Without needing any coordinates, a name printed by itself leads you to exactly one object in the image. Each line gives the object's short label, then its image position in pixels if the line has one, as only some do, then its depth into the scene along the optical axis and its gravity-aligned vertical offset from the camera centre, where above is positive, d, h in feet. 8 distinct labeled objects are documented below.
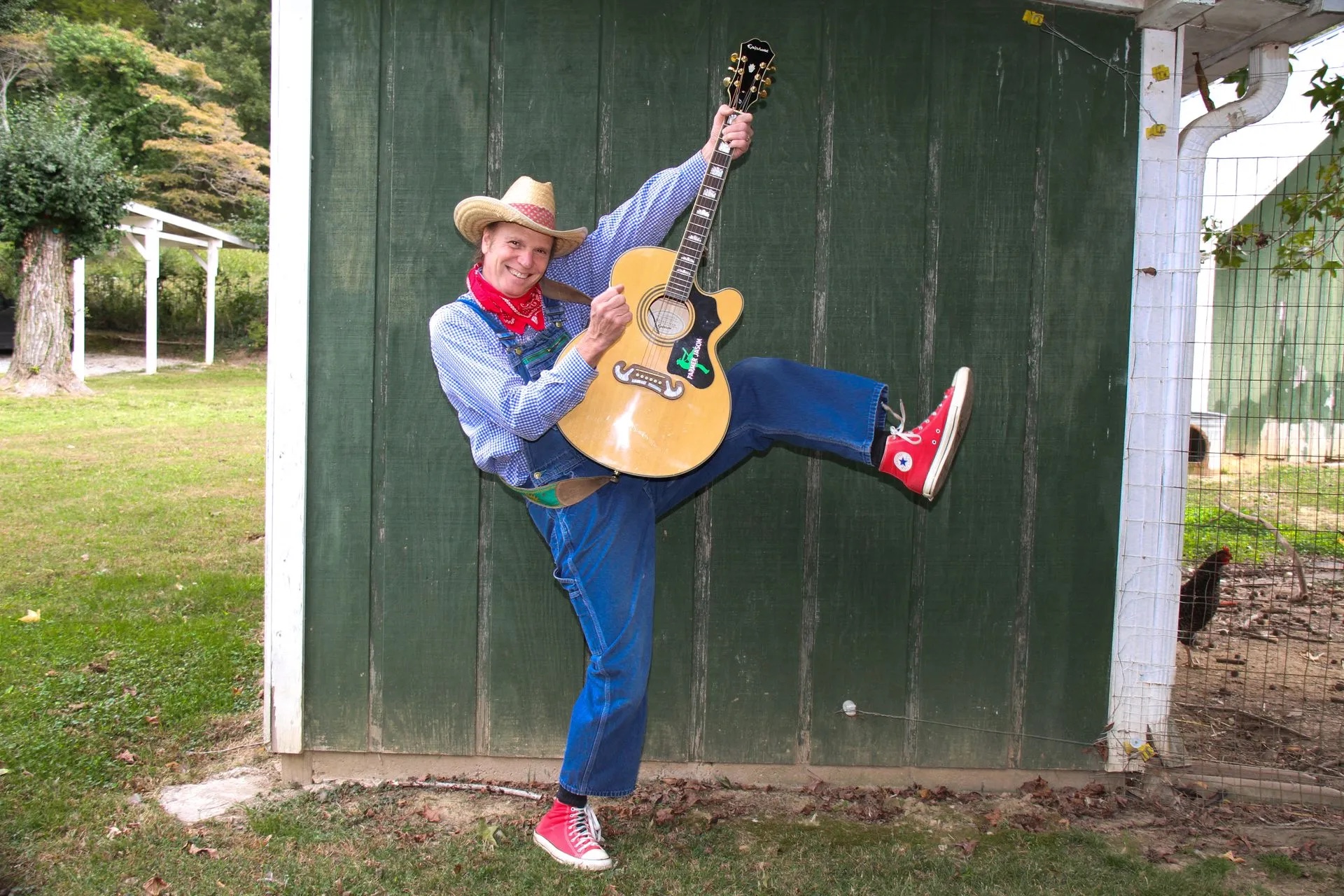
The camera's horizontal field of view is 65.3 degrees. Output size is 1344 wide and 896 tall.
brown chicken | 13.58 -2.30
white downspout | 10.94 -0.29
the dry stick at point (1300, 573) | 15.89 -2.38
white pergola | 49.11 +8.24
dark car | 61.16 +3.50
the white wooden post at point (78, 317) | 48.29 +3.28
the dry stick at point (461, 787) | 10.92 -4.09
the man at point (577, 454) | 8.82 -0.28
